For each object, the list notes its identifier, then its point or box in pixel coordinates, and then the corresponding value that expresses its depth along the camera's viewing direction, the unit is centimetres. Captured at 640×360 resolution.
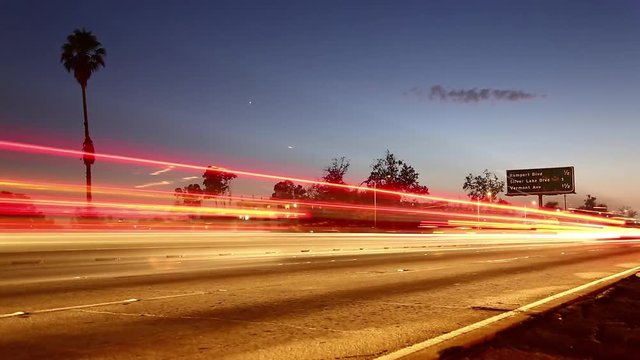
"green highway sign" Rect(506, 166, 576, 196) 6875
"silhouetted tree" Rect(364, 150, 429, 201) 9188
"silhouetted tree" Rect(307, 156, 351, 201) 8662
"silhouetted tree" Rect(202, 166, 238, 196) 8131
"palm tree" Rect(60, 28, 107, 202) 5339
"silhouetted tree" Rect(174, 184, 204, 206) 9919
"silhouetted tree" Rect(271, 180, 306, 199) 9868
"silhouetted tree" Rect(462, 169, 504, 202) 10856
